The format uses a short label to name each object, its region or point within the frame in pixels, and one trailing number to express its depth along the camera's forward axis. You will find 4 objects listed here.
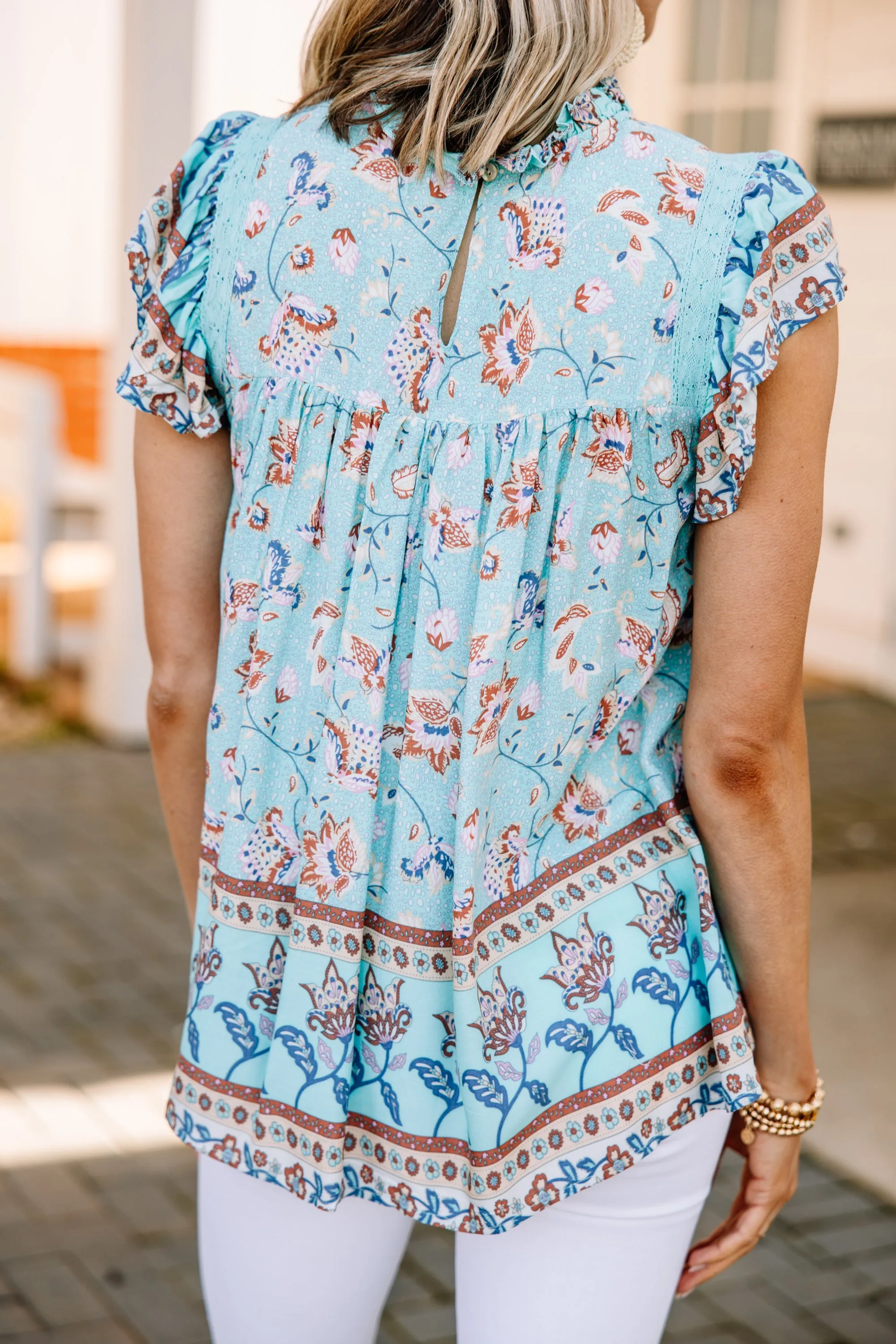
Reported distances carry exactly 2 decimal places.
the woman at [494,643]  1.16
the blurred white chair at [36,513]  6.90
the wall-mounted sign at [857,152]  7.88
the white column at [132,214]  5.82
